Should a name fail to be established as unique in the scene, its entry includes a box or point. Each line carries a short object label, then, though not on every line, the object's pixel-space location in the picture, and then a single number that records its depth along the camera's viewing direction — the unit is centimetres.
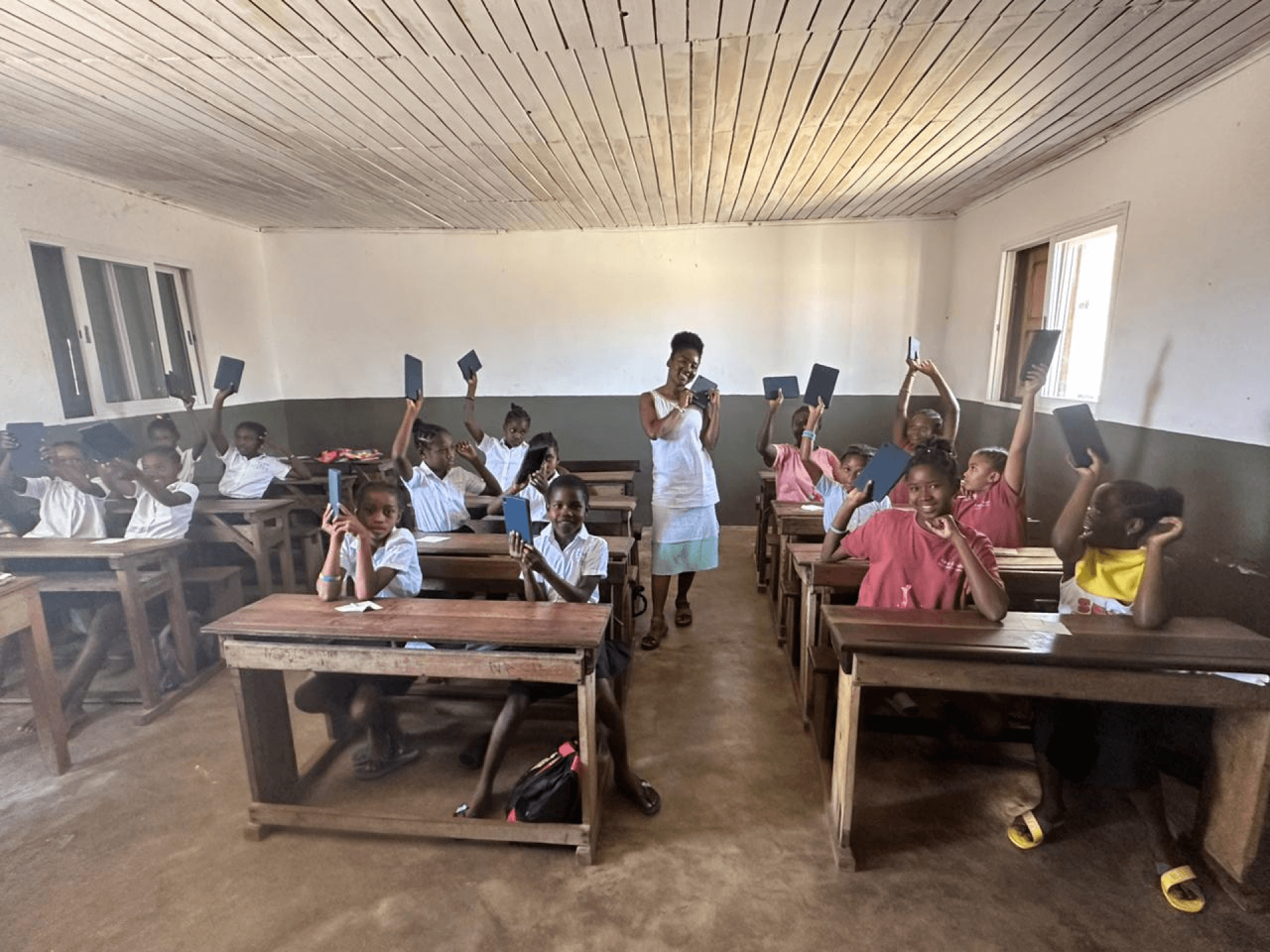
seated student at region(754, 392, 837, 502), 395
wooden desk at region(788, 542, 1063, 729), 245
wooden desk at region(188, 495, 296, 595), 368
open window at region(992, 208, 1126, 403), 366
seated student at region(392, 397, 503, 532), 352
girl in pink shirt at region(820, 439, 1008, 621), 197
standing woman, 335
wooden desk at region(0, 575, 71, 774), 233
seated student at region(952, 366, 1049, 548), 270
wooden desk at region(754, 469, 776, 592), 462
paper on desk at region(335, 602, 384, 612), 215
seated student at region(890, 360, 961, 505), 348
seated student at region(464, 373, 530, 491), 443
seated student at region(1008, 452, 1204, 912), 192
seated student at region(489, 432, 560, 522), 271
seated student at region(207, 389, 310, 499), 429
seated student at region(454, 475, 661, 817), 218
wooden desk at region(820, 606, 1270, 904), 174
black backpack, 203
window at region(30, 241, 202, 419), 407
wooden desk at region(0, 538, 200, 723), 281
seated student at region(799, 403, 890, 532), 338
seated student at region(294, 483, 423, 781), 226
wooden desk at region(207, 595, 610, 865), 191
